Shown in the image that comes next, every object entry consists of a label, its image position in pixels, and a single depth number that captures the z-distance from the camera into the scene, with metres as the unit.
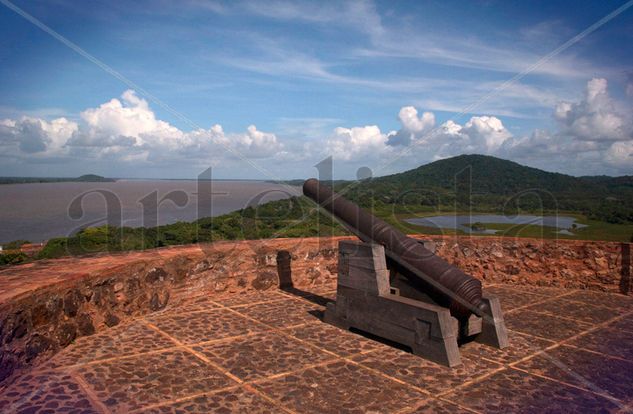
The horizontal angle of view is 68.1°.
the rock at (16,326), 3.66
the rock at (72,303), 4.53
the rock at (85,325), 4.70
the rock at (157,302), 5.79
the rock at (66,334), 4.35
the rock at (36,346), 3.89
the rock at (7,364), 3.52
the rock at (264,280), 7.24
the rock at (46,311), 4.08
